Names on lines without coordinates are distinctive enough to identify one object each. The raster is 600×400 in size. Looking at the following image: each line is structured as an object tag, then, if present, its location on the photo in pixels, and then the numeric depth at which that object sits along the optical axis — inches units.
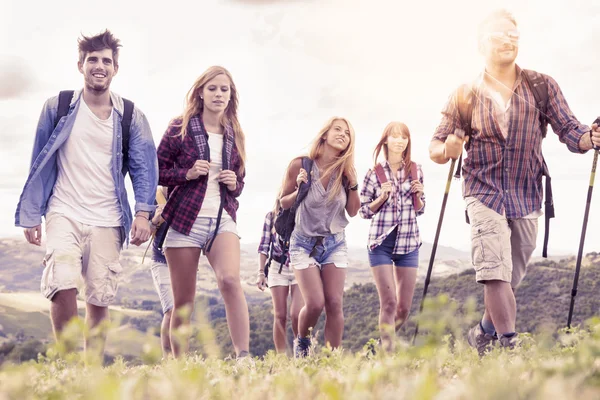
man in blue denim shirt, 235.8
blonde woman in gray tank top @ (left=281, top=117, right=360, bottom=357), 300.5
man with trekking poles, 249.1
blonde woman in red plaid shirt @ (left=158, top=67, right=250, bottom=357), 250.7
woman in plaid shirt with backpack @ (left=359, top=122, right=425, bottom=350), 332.5
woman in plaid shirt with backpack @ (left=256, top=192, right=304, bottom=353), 379.6
